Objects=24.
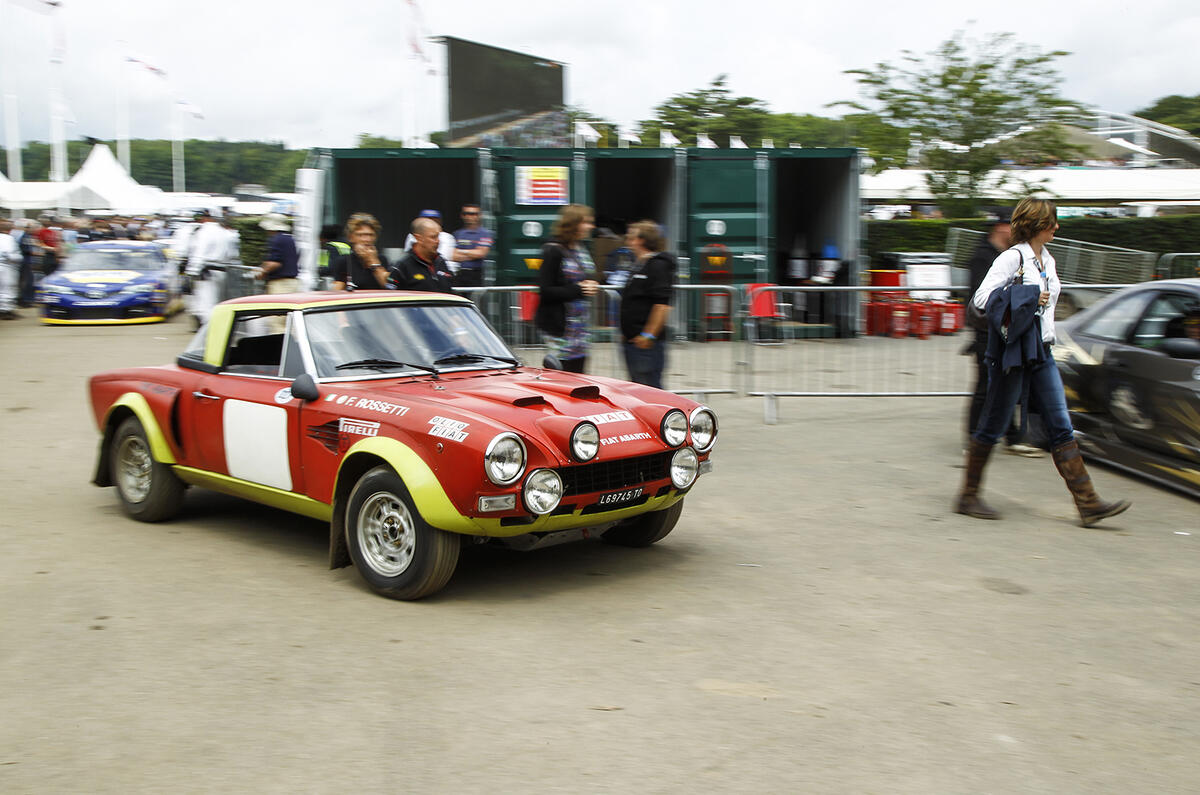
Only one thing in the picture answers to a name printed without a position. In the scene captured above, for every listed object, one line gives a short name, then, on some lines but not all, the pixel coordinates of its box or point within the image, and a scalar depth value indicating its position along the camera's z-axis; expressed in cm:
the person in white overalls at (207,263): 1670
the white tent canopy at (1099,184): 3931
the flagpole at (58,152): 5447
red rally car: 511
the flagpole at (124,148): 7768
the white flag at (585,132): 1826
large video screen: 1934
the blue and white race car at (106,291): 1966
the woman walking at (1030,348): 672
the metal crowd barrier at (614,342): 1138
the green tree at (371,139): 9138
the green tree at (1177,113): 8188
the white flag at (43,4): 3173
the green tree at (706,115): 5184
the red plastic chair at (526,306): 1204
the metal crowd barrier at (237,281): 1625
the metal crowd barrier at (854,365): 1112
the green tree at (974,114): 2883
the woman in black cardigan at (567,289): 848
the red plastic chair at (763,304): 1152
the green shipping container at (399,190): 2000
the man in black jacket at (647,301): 842
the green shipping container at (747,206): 1759
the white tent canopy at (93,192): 4438
